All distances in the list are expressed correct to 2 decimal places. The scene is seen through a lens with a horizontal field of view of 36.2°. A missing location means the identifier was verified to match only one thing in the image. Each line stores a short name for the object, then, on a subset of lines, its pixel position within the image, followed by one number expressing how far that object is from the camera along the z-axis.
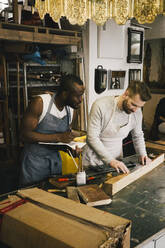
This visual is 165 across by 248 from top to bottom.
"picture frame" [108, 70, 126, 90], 4.99
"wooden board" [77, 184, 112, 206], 1.58
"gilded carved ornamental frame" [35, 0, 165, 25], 1.84
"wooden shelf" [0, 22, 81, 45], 3.49
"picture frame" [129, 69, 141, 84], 5.50
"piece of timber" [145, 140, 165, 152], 3.03
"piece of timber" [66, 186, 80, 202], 1.61
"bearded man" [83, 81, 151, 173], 2.29
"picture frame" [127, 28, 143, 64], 5.30
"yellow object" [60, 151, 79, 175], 2.48
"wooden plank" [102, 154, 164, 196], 1.77
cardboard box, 1.04
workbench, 1.37
